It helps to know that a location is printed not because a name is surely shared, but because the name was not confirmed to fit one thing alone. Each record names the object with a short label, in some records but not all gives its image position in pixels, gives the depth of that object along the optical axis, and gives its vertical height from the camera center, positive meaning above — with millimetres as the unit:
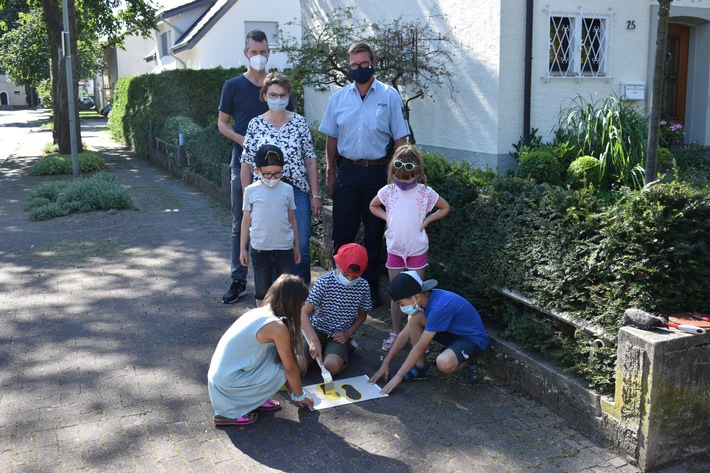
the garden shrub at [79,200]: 10805 -1083
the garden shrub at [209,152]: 12391 -371
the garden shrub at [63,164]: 17219 -795
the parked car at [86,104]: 63600 +2656
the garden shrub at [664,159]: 8661 -314
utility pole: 14867 +842
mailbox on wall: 10070 +620
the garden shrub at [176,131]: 15656 +42
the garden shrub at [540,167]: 8508 -408
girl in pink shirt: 5152 -558
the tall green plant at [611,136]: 8547 -33
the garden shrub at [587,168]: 8562 -429
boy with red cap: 4918 -1266
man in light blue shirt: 5777 -58
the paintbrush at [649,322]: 3635 -983
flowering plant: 9958 +6
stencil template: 4523 -1717
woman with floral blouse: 5617 -116
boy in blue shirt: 4531 -1313
